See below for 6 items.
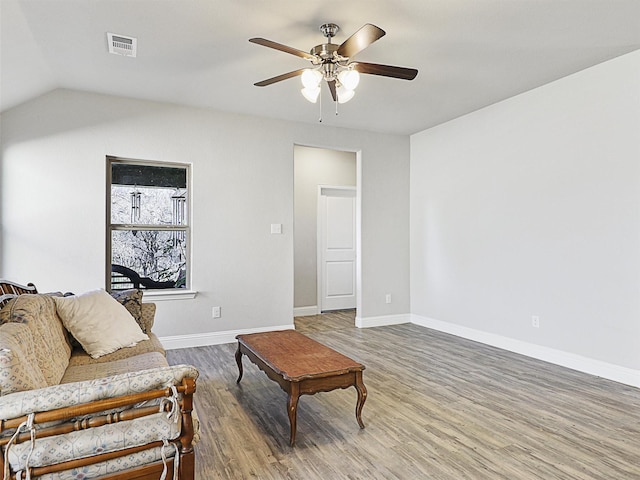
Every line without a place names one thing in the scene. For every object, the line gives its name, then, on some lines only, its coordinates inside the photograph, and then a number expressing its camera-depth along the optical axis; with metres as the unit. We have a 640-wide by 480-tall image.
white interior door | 6.83
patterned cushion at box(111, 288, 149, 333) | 3.18
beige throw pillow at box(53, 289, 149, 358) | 2.61
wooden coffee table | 2.35
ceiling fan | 2.71
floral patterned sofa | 1.32
